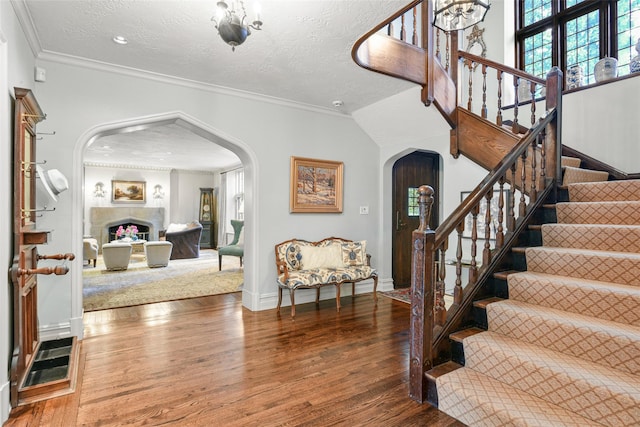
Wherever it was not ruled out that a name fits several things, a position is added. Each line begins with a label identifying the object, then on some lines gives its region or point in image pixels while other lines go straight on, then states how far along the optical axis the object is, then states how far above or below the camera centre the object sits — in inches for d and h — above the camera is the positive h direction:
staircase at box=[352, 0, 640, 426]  67.4 -20.1
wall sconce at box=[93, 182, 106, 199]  399.2 +26.6
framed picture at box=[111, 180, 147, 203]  408.8 +27.1
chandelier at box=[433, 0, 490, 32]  89.5 +55.3
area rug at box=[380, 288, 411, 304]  190.5 -47.2
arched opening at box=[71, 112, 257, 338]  130.4 +18.0
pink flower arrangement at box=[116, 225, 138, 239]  341.7 -20.0
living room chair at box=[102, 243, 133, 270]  264.5 -32.8
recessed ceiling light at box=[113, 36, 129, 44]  114.6 +59.4
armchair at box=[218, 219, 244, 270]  264.7 -25.8
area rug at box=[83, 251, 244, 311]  186.2 -45.8
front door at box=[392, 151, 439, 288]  225.8 +4.8
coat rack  86.1 -20.6
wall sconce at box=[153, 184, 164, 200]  427.8 +27.5
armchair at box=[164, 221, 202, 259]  329.7 -27.0
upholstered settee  162.4 -26.0
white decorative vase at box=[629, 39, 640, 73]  134.8 +61.3
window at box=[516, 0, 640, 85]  152.1 +90.1
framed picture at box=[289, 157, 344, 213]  181.9 +16.2
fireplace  396.2 -7.6
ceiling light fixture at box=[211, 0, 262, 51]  79.0 +44.7
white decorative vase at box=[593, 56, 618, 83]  144.5 +63.0
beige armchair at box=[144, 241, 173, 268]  280.4 -32.5
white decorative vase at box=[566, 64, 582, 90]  159.8 +65.9
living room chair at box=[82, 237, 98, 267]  274.4 -30.0
